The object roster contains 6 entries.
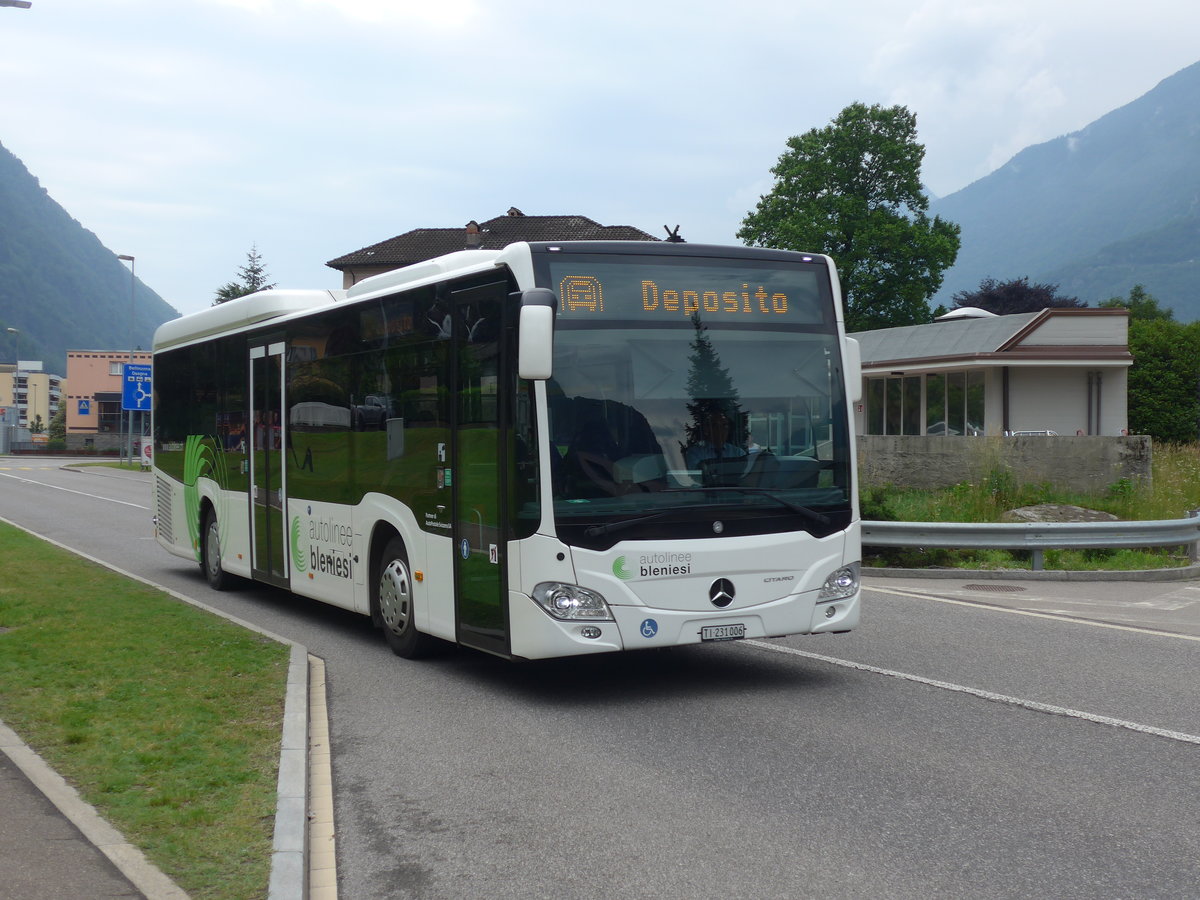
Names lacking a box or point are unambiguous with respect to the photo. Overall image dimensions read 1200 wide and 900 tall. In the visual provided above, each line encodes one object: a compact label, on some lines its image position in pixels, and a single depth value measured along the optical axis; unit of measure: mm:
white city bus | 8031
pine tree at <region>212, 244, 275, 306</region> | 81500
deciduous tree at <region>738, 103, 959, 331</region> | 56312
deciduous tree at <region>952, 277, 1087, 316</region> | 64688
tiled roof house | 75312
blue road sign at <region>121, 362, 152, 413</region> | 62594
